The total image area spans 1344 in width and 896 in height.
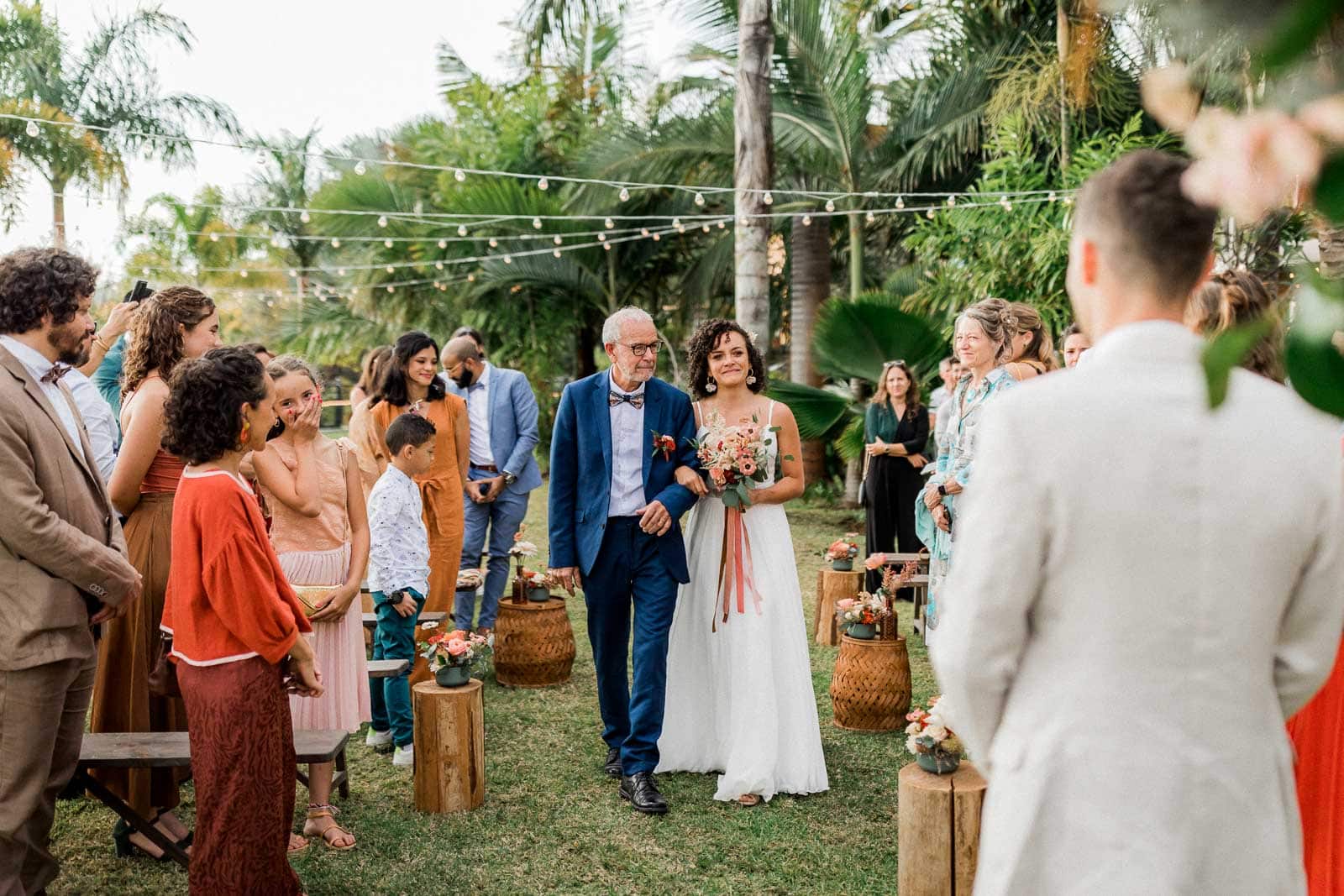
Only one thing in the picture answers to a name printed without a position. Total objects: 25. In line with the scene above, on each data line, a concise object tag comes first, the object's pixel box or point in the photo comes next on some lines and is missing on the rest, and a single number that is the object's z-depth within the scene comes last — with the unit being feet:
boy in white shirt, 17.48
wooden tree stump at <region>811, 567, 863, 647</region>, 26.07
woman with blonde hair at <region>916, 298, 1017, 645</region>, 17.95
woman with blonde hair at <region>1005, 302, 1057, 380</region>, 18.67
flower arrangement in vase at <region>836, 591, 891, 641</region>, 19.36
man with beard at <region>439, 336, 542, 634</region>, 24.43
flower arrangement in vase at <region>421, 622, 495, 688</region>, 15.81
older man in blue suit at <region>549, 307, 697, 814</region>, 16.07
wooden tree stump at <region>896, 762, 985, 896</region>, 12.20
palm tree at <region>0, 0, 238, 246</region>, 64.28
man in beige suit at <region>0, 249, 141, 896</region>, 10.91
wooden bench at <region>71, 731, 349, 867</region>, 12.41
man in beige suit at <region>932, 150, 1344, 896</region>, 5.50
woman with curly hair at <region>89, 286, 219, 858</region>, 13.67
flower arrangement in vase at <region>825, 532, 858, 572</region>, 26.37
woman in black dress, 29.25
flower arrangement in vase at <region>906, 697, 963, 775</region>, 12.39
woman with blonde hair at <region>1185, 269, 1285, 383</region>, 10.27
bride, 16.26
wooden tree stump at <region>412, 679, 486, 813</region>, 15.60
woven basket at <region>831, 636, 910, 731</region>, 19.07
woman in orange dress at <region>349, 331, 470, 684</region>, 21.21
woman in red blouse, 11.10
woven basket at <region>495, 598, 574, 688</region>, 22.16
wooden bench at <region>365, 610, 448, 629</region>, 18.51
